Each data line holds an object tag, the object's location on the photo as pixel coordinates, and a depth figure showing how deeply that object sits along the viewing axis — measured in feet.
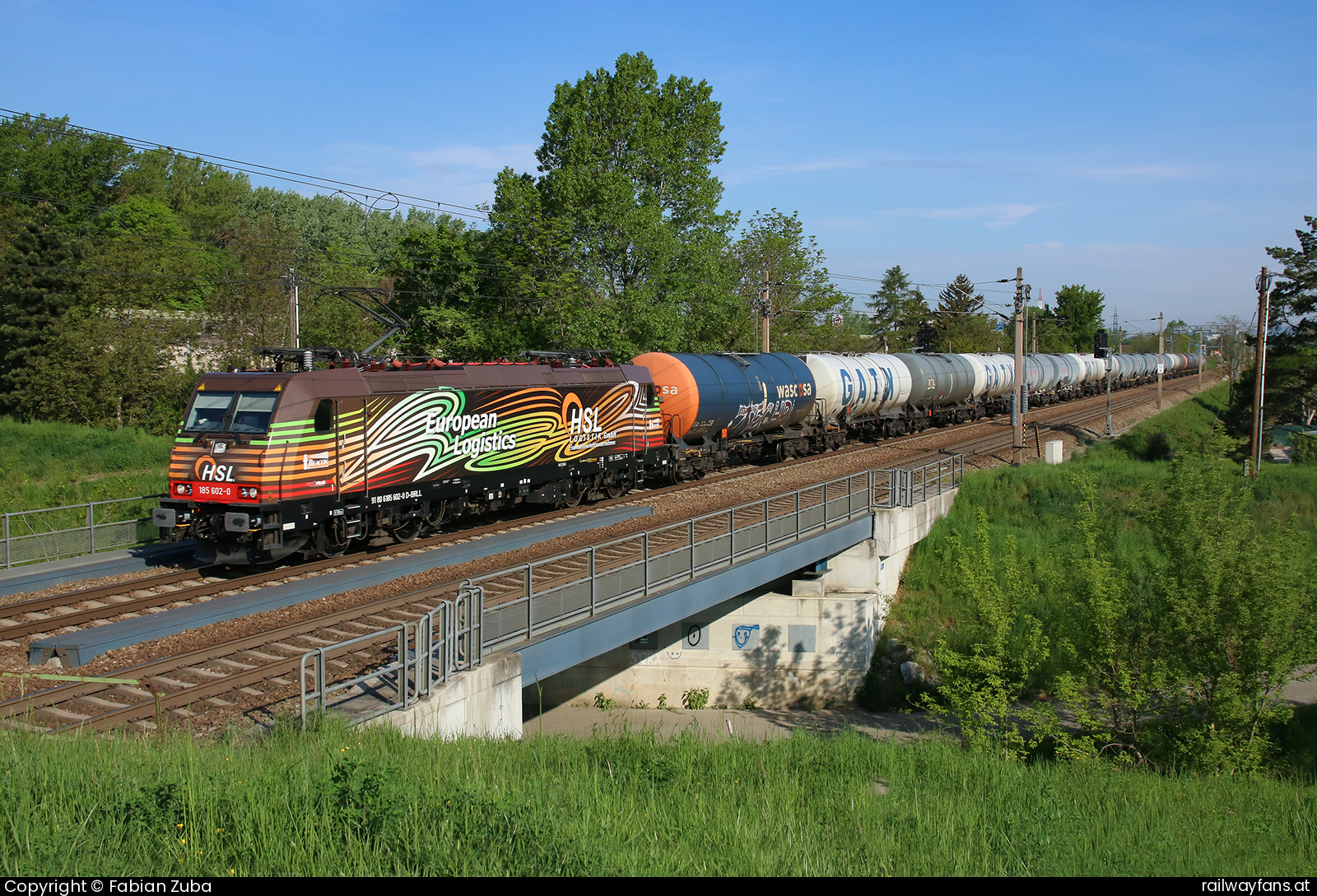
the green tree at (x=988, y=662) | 54.34
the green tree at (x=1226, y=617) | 50.34
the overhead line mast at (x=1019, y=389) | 114.01
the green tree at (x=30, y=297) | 149.07
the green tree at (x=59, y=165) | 218.38
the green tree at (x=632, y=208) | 126.82
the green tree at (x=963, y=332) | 273.13
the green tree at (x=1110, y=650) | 53.57
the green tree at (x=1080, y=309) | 445.37
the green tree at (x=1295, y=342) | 160.25
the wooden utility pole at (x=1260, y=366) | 115.75
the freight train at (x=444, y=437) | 49.60
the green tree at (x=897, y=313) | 358.43
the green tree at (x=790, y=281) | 208.74
